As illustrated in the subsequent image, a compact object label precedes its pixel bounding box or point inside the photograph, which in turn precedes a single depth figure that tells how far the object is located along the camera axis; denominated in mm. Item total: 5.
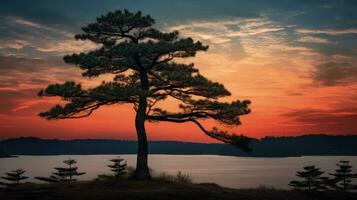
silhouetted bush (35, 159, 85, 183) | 68988
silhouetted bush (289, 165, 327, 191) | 68750
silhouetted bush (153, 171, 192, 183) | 29525
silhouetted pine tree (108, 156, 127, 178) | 66425
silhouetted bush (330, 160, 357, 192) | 74338
